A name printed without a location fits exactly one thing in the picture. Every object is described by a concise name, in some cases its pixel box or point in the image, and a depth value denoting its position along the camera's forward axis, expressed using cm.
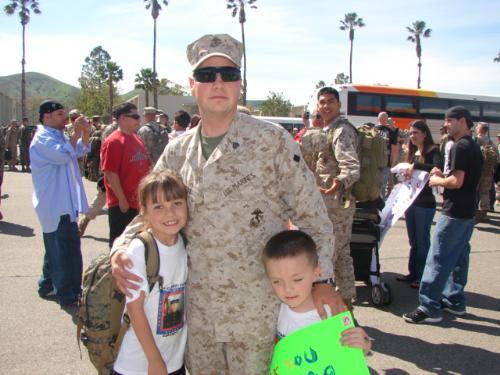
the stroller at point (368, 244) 518
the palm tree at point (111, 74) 5512
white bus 2119
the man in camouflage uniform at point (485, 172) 982
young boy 192
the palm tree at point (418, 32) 5122
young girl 197
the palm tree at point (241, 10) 4366
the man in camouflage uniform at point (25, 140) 1750
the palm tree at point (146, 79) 5100
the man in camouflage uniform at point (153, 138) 772
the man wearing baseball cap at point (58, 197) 486
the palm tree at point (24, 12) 4387
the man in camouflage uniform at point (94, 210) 752
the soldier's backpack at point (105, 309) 203
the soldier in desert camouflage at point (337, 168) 431
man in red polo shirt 504
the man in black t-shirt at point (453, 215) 449
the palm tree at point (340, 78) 7404
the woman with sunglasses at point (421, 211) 570
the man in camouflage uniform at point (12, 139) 1853
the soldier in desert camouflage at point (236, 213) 199
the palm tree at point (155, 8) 4216
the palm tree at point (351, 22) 5512
